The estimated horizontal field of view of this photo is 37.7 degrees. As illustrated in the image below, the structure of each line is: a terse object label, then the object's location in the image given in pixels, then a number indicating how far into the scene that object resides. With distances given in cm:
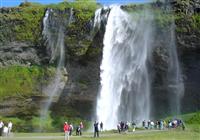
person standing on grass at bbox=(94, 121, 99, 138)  2127
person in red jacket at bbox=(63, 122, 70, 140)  1962
